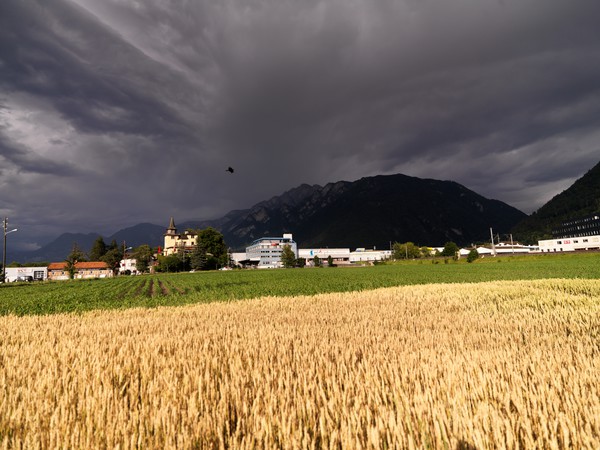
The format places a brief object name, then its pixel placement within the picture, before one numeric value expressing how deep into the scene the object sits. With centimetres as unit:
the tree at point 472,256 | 9675
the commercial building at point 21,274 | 13325
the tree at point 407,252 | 17038
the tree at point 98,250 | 17488
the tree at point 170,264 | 13562
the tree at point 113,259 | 15638
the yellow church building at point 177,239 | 18901
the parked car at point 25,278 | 13238
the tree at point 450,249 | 14248
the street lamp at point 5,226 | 6055
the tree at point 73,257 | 11232
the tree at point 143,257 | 14448
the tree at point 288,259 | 16600
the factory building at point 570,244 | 14788
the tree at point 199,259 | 13162
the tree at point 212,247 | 13462
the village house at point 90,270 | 15088
